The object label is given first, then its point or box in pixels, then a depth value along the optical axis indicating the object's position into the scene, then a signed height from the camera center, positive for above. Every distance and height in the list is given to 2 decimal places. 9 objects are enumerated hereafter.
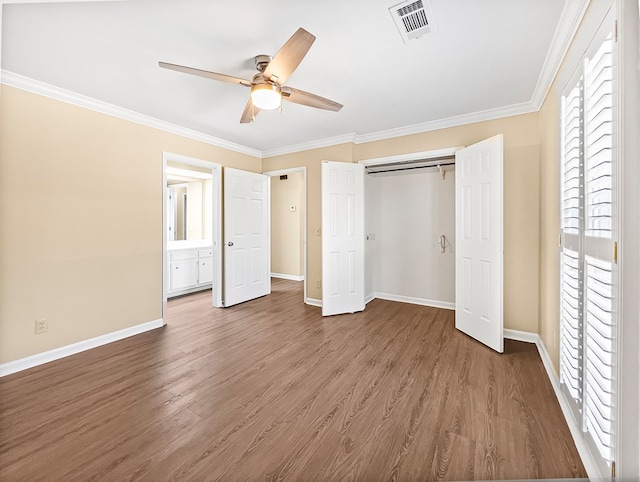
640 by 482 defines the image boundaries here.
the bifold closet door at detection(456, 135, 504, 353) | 2.73 -0.03
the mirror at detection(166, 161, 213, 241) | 5.91 +0.73
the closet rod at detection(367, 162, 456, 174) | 3.93 +1.09
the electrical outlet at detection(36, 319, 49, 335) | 2.56 -0.80
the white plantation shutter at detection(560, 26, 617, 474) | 1.16 -0.06
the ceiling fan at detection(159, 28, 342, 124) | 1.69 +1.16
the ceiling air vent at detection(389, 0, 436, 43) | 1.66 +1.40
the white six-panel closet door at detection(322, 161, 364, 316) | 3.89 +0.02
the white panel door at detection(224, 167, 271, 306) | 4.31 +0.06
